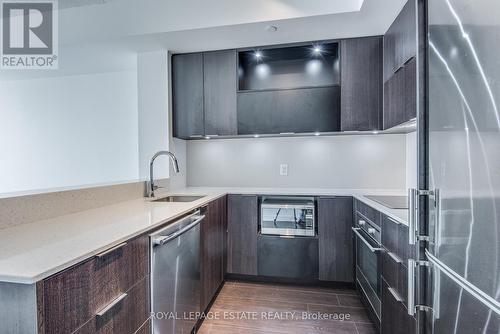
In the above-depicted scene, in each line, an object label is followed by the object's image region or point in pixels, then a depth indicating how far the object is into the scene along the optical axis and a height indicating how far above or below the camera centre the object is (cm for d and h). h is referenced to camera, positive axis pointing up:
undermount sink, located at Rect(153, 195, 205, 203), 243 -31
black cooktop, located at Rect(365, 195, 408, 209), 177 -28
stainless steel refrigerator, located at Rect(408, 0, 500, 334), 74 -5
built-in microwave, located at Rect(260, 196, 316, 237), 244 -49
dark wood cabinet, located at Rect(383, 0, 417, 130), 171 +68
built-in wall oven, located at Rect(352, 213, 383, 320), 177 -70
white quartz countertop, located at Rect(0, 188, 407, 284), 77 -29
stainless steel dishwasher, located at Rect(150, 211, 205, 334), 128 -61
